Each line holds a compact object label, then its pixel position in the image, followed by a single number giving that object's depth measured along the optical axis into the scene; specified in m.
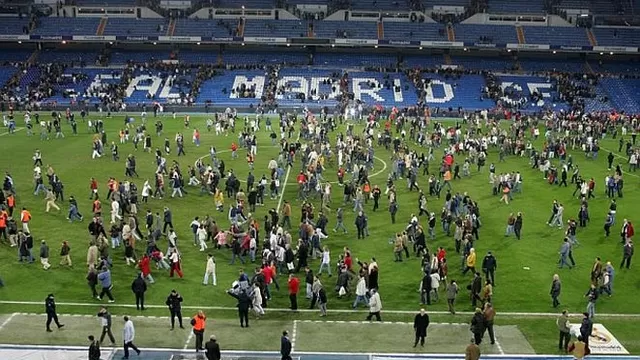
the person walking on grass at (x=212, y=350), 19.50
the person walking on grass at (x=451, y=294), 24.17
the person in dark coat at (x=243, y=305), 22.75
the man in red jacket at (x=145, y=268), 25.92
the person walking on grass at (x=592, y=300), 23.62
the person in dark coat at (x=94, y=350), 19.55
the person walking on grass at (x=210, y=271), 26.44
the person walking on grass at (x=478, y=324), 21.27
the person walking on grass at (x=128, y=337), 20.55
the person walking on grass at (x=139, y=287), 23.77
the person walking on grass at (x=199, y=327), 20.95
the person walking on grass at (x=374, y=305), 23.52
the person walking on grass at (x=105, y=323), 21.16
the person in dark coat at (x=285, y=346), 19.97
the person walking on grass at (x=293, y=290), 24.30
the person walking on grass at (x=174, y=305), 22.32
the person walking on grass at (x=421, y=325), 21.51
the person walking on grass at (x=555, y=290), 25.05
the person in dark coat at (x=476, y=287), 24.77
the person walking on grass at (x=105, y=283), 24.75
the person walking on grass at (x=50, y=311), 22.06
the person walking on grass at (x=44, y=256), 28.02
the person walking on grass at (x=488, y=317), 21.64
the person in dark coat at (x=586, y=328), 21.25
